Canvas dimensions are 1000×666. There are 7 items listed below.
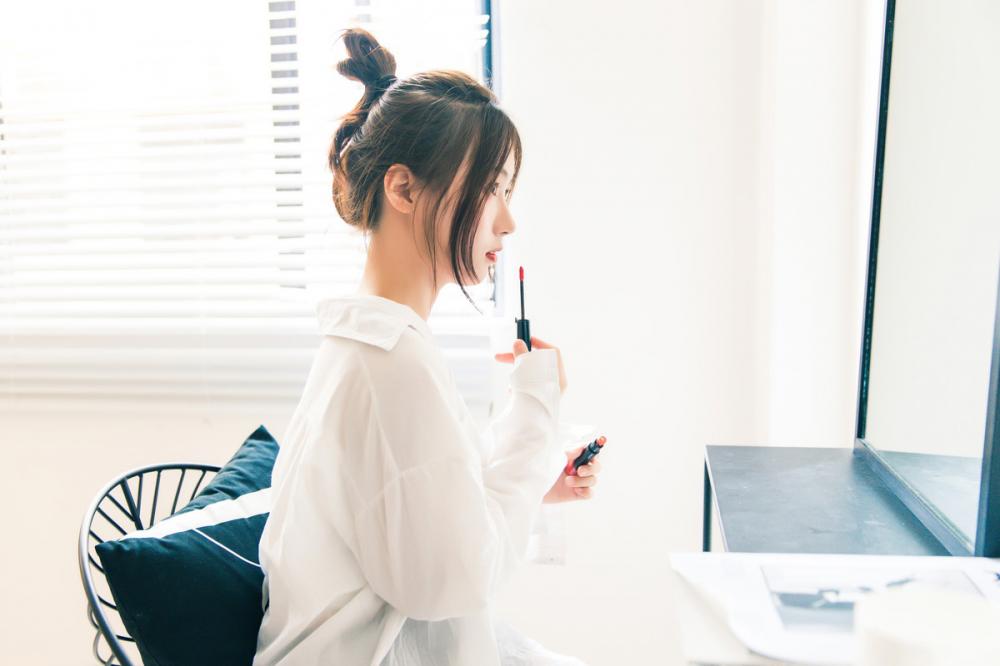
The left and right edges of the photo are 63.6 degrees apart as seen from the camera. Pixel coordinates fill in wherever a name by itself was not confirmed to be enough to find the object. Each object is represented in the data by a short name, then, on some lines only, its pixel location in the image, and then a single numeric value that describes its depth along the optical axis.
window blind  1.74
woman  0.85
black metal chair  1.24
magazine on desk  0.64
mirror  0.81
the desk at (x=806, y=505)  0.87
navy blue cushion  0.87
